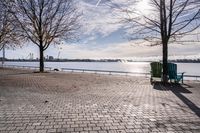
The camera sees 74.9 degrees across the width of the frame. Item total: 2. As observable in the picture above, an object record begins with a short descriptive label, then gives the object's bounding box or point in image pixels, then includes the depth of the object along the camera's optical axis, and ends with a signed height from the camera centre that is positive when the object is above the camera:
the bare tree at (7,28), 13.66 +3.97
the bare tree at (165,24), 7.70 +2.33
